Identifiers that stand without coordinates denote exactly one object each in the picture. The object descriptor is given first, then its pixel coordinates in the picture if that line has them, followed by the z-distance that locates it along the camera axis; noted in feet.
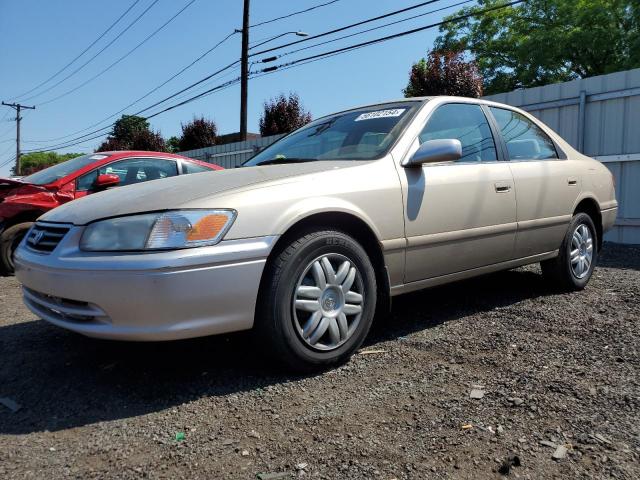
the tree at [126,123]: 205.38
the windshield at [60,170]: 20.22
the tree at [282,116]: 69.41
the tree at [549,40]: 96.89
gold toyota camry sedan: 8.08
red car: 19.11
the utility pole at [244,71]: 63.77
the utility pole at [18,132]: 192.54
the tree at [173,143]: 140.95
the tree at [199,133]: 86.28
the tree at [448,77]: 48.37
